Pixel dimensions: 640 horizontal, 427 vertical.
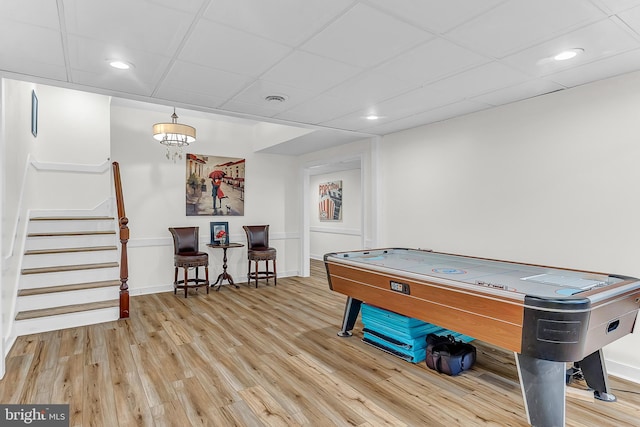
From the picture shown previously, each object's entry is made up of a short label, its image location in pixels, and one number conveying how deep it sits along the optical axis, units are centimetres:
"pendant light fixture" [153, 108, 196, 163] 440
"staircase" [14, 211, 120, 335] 373
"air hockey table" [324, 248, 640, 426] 187
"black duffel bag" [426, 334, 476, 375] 271
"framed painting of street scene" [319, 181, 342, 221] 835
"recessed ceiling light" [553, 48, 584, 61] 229
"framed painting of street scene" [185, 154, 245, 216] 576
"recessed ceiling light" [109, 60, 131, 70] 245
